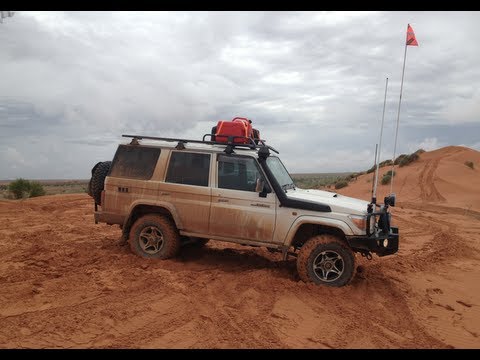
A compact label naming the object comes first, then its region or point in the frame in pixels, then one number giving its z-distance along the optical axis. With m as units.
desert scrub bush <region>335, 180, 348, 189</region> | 28.19
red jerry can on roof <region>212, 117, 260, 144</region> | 6.93
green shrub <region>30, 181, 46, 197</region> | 20.52
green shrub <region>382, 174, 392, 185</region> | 26.12
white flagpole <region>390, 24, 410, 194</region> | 8.46
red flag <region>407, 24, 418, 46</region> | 9.01
